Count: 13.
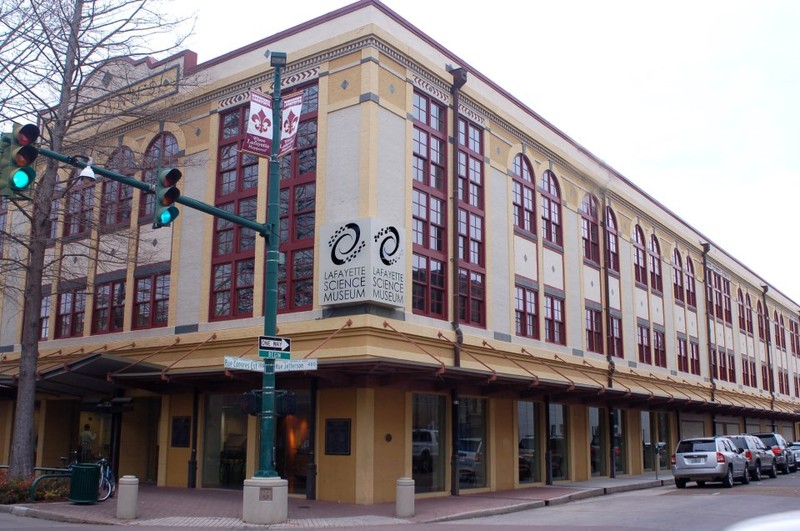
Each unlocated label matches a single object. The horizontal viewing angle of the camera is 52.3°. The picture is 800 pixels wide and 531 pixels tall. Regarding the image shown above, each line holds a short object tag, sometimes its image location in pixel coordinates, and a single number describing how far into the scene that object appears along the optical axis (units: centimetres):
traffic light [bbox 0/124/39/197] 1166
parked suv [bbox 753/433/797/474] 3622
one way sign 1621
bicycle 2002
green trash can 1877
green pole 1633
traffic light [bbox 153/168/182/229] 1360
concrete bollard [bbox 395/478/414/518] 1789
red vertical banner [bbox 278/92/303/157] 1764
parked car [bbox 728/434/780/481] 3072
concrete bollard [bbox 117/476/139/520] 1681
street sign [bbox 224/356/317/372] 1647
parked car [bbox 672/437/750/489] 2630
